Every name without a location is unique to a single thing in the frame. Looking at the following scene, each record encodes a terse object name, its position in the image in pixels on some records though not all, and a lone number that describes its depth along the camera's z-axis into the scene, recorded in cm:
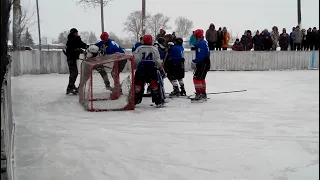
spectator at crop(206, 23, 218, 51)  1888
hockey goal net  862
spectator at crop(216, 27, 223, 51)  1950
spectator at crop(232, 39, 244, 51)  2027
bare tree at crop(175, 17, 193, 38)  6259
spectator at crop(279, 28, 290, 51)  2006
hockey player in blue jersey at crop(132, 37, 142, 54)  998
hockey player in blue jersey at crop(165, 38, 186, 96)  1055
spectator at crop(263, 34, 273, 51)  2016
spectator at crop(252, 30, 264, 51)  2009
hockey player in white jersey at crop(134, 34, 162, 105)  873
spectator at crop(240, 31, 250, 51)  2039
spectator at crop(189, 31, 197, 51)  1778
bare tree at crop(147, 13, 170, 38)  4412
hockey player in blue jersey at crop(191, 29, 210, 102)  963
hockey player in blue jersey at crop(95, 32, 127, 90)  1013
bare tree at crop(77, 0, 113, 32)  2170
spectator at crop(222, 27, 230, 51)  1967
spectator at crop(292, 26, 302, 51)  1968
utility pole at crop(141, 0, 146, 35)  2049
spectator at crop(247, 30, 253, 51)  2047
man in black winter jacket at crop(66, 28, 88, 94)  1079
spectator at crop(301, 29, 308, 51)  1930
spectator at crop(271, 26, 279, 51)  2028
